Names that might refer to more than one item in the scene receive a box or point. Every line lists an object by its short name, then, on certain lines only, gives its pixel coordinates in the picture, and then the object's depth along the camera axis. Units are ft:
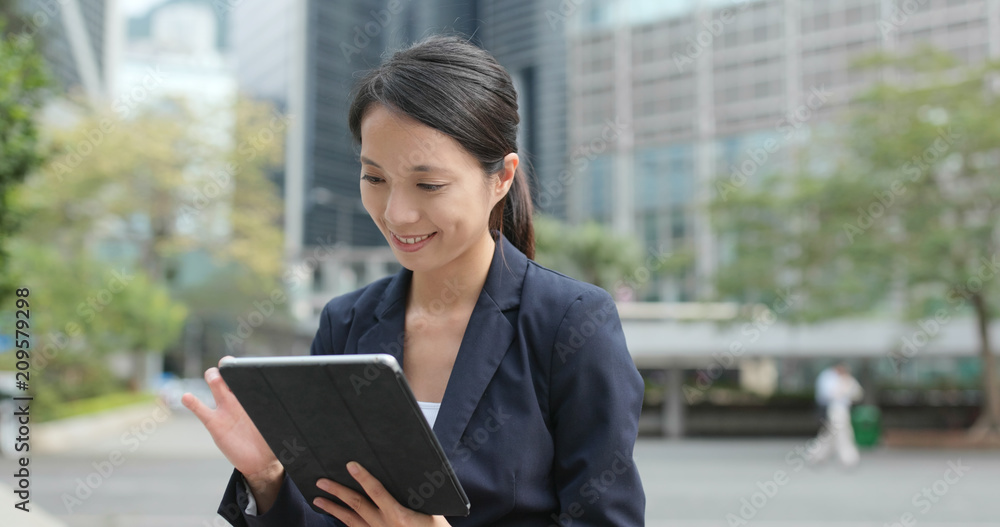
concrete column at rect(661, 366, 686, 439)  75.51
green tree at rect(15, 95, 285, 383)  82.79
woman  4.58
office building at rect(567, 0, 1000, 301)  106.01
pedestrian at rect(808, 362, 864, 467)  44.83
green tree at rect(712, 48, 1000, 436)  55.62
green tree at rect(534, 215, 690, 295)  84.53
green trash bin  59.16
